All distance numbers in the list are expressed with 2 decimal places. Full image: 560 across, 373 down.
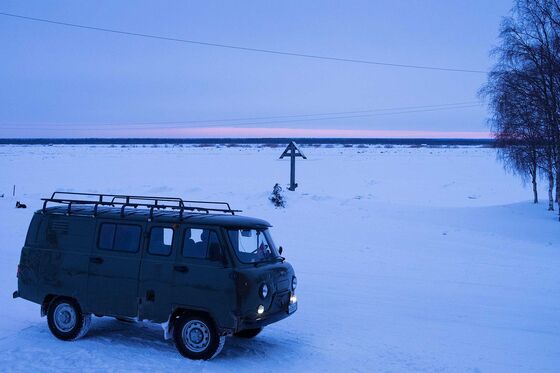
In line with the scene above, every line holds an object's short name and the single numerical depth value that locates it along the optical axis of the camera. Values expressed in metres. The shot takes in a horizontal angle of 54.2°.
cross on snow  28.83
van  8.06
